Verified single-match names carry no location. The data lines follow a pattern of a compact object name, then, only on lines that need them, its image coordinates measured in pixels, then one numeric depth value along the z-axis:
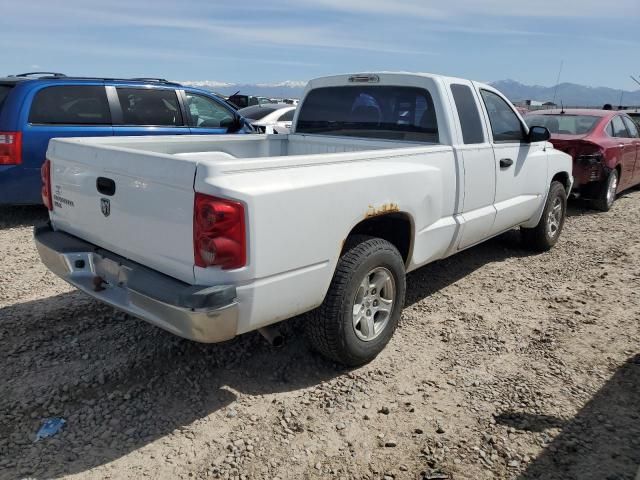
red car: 7.98
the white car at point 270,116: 10.75
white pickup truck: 2.57
